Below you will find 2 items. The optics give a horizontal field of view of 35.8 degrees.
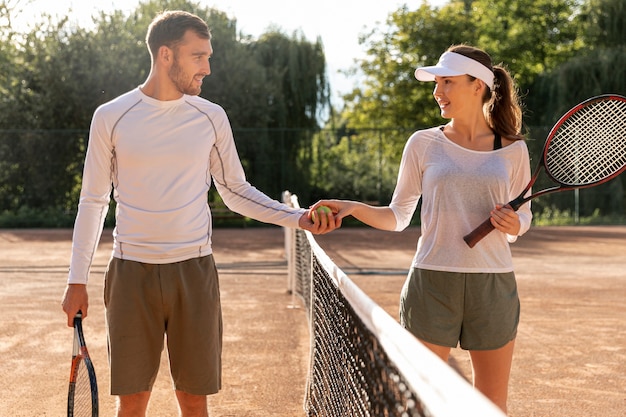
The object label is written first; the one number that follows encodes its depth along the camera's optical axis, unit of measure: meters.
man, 3.09
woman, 3.30
